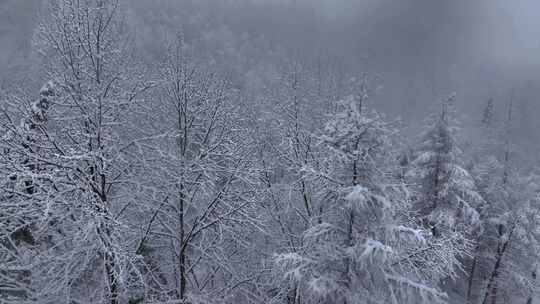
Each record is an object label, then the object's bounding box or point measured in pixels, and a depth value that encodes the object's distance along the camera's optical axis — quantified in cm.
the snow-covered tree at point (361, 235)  820
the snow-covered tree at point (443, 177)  1795
